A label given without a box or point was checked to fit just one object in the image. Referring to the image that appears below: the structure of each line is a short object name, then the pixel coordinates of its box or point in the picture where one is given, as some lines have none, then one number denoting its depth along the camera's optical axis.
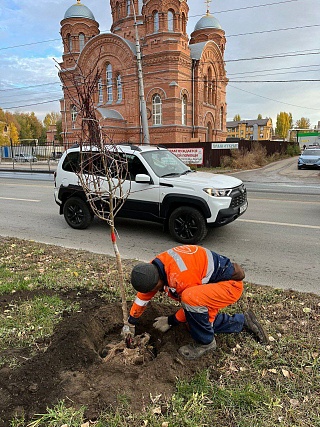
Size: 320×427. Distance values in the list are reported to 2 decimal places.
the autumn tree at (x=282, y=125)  112.94
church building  32.31
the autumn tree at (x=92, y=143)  2.83
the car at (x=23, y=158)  39.35
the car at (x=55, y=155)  35.84
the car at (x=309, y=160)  25.59
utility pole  18.50
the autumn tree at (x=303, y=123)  131.12
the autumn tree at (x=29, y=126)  94.44
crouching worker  2.67
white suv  6.16
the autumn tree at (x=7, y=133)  62.68
